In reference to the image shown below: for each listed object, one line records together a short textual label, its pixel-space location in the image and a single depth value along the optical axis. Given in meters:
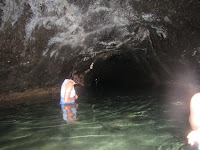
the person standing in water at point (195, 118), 2.39
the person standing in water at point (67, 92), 5.59
